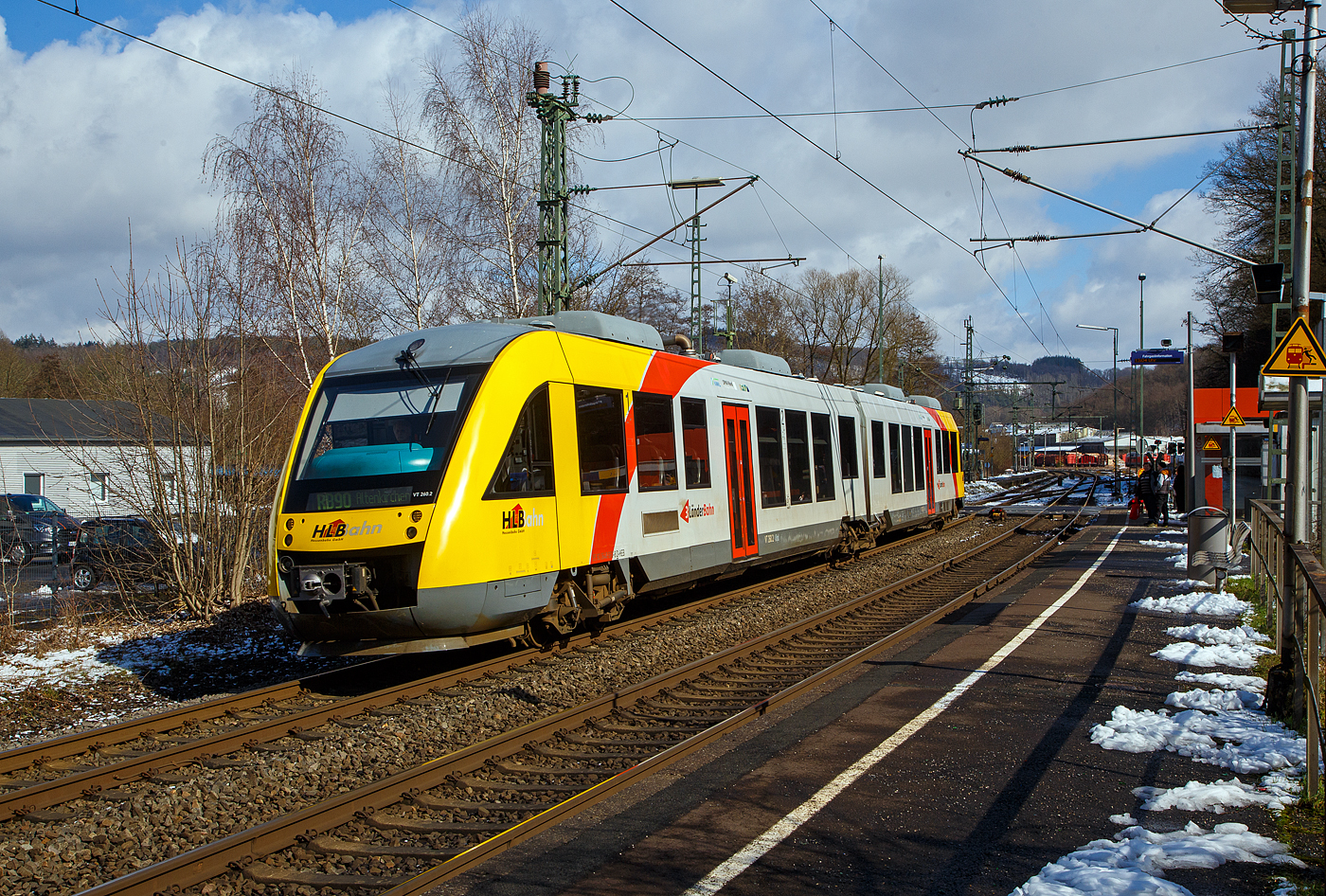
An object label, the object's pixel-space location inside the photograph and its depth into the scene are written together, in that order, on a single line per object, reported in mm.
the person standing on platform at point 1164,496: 24672
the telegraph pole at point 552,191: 17156
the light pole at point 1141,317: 42647
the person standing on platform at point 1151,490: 26797
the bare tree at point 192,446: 11820
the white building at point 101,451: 11805
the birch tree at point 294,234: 21203
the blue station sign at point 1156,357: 31109
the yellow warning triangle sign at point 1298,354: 9359
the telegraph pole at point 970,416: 59025
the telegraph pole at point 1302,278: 9078
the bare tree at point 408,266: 22406
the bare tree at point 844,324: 50375
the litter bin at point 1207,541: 12641
